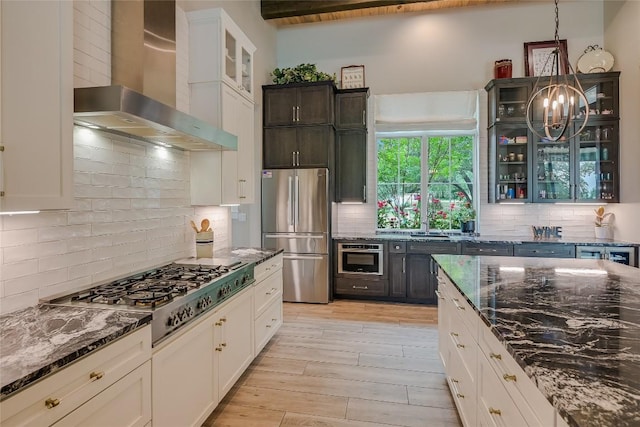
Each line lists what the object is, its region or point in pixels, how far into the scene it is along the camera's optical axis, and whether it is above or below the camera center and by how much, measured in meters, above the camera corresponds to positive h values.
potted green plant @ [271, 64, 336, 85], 4.80 +1.98
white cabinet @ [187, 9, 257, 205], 2.85 +1.05
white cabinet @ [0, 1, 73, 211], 1.25 +0.43
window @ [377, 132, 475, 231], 5.10 +0.52
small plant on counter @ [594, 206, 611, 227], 4.49 -0.05
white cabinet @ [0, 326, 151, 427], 0.99 -0.60
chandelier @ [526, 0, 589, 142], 4.34 +1.39
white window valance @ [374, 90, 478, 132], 4.91 +1.52
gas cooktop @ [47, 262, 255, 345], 1.60 -0.42
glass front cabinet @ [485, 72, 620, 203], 4.32 +0.82
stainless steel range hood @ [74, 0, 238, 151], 1.63 +0.81
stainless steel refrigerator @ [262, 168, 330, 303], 4.61 -0.17
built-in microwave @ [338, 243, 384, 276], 4.66 -0.62
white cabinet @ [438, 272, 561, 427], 1.06 -0.67
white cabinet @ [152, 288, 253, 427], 1.62 -0.86
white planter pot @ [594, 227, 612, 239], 4.41 -0.25
